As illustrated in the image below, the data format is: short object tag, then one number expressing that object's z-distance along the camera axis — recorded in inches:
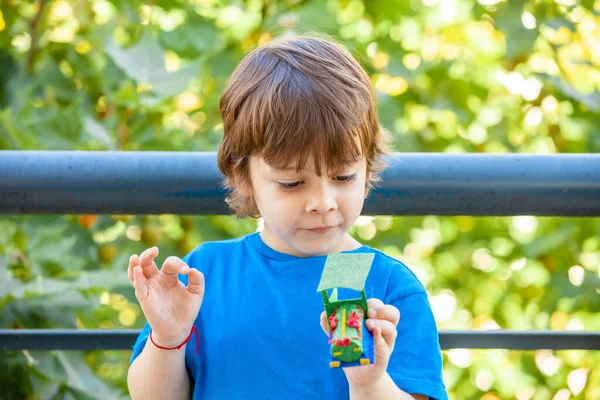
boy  80.7
